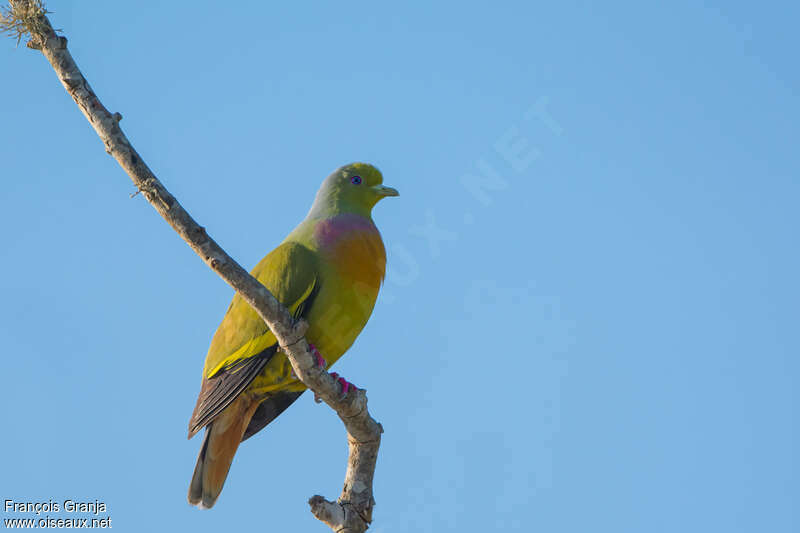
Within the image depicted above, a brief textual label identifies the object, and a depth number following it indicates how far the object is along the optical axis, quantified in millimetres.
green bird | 11047
